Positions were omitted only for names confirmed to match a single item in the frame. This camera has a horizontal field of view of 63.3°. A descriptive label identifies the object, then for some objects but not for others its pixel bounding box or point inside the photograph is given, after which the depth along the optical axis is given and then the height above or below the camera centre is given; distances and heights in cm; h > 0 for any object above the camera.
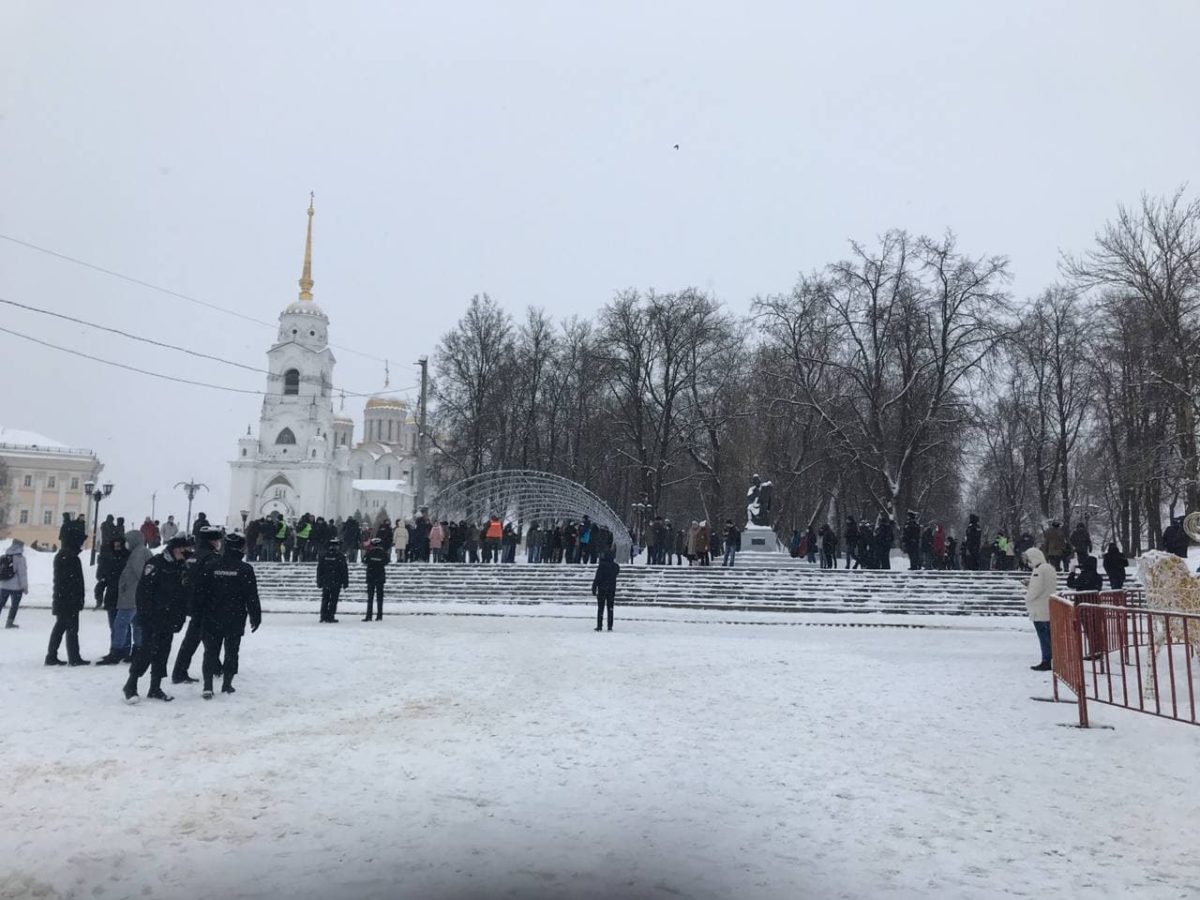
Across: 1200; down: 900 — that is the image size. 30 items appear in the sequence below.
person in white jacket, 1219 -14
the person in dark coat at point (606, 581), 1806 -10
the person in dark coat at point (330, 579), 1873 -14
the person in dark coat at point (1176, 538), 2084 +97
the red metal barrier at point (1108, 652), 888 -70
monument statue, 3166 +236
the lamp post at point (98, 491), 3819 +316
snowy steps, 2303 -29
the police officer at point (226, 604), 1024 -35
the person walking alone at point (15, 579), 1627 -19
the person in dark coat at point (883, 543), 2766 +103
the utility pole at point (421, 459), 3222 +379
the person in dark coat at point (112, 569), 1231 +0
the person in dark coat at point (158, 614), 973 -45
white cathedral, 7831 +1125
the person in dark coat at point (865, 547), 2803 +94
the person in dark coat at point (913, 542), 2697 +105
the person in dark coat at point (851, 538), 2891 +122
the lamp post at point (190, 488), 5248 +446
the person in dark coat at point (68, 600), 1184 -39
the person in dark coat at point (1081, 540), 2391 +104
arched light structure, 3631 +275
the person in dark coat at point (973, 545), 2727 +99
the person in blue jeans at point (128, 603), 1182 -41
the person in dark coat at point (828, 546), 2948 +98
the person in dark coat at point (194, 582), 1023 -13
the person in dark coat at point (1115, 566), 1923 +34
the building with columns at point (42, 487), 8331 +698
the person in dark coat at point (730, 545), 2822 +93
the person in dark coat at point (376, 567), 1896 +11
